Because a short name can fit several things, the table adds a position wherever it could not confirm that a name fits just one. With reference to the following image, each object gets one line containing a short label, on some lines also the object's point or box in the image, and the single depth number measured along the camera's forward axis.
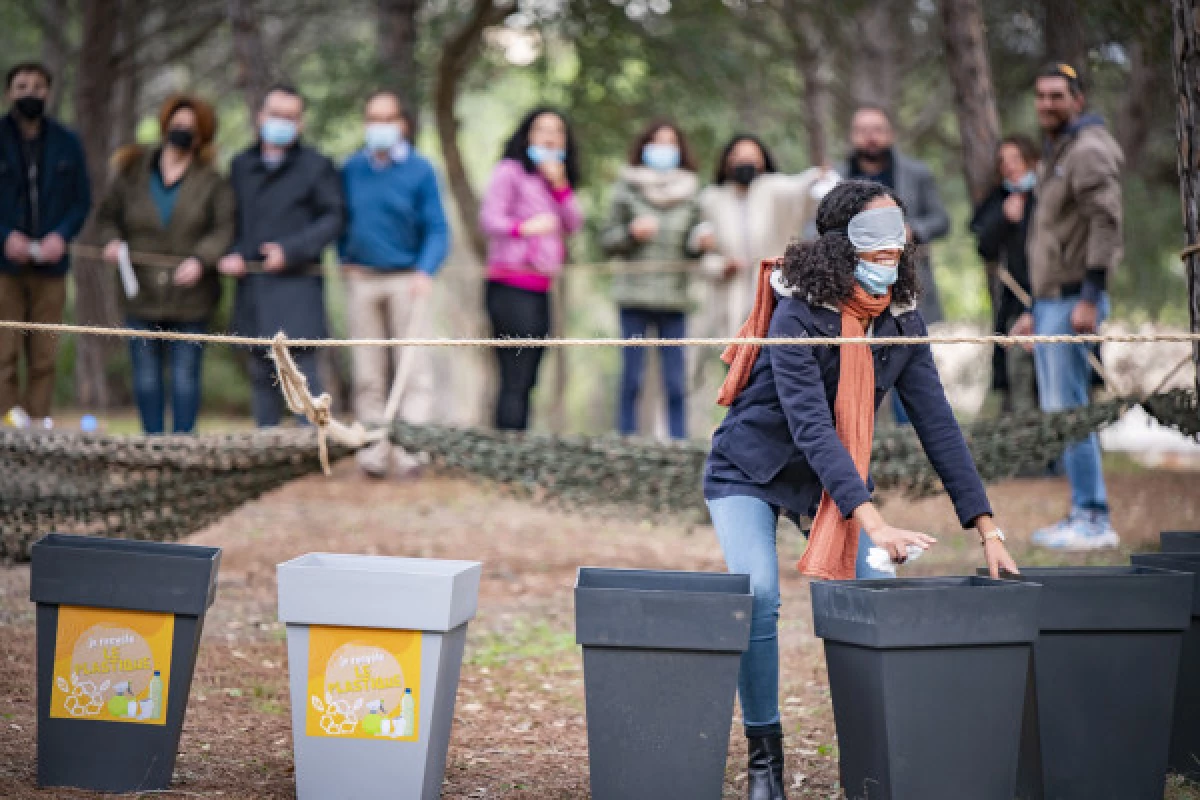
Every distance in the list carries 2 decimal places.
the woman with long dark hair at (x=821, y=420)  6.07
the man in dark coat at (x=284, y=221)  13.01
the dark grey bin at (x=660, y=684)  5.61
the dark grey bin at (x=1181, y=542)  6.97
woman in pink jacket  13.20
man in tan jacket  10.76
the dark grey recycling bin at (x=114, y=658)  6.10
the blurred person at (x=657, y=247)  13.56
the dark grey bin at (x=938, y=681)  5.46
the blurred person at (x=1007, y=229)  13.29
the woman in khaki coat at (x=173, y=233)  12.69
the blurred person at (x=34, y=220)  12.64
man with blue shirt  13.56
